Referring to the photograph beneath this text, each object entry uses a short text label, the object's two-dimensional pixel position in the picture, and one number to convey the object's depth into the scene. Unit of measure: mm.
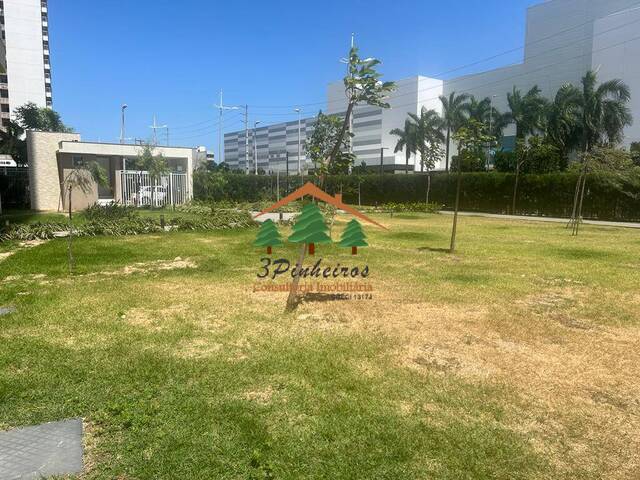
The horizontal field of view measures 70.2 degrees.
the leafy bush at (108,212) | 16453
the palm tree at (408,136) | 55938
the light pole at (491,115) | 49794
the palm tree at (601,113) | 39562
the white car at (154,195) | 24922
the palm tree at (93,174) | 19984
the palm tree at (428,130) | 54219
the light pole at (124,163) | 27331
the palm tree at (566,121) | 39906
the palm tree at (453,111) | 51750
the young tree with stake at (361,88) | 6066
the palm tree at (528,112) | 43594
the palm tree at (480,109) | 50406
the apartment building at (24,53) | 76938
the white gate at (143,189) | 24594
